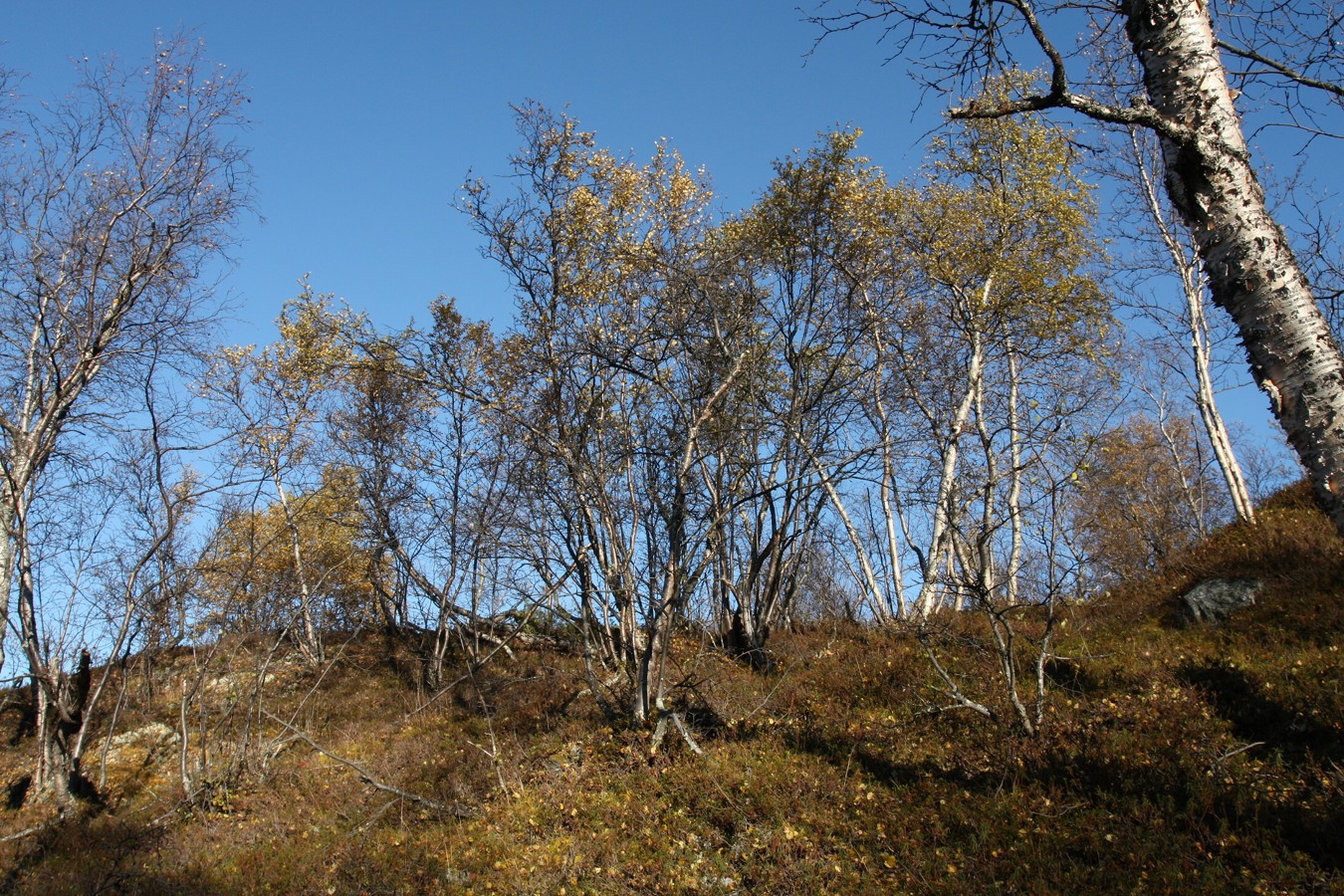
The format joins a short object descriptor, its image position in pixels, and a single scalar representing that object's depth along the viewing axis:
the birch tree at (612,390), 9.04
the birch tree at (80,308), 9.41
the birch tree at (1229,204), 3.21
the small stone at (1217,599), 8.92
